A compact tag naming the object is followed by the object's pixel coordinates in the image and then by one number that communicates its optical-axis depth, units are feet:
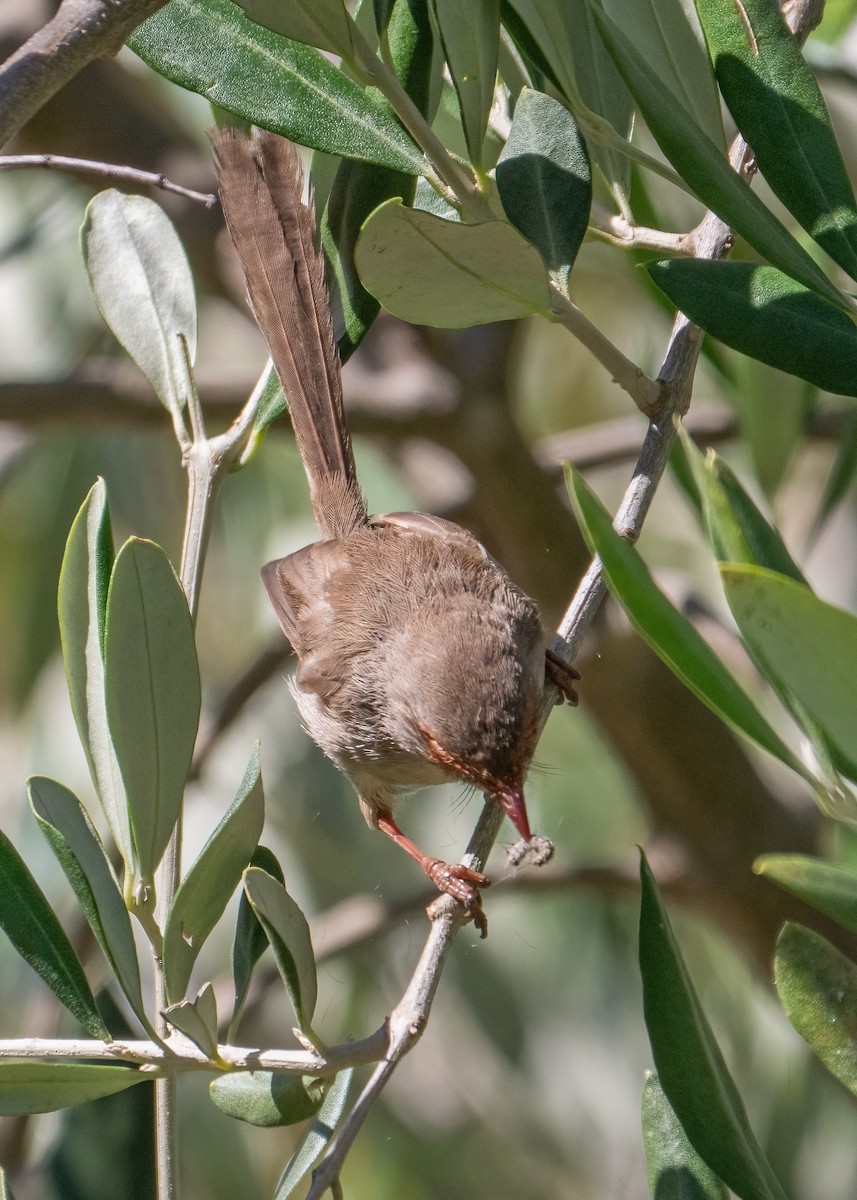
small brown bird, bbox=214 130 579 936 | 11.74
